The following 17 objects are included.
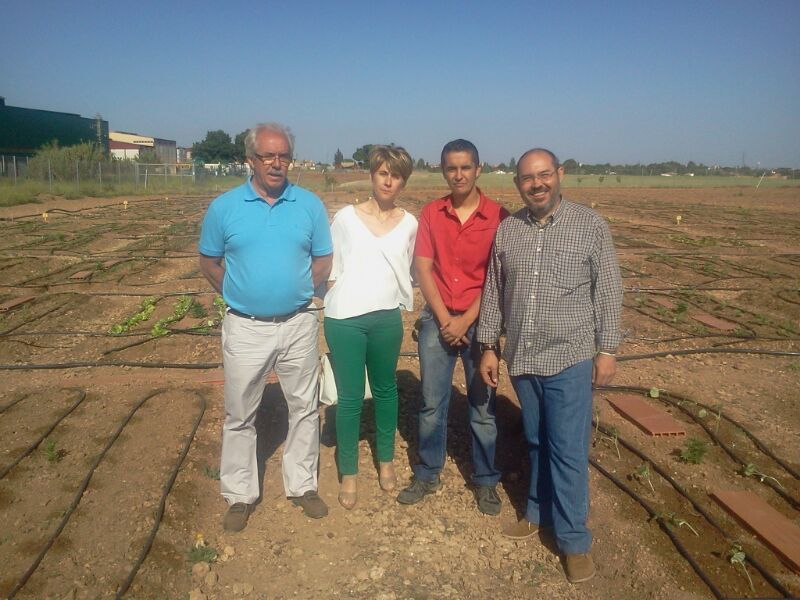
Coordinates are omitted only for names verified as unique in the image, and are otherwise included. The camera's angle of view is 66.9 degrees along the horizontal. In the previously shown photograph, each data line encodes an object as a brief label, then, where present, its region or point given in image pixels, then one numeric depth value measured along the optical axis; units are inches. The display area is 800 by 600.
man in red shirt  112.7
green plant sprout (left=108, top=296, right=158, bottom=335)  248.1
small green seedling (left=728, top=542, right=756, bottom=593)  108.9
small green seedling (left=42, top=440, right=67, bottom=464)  142.8
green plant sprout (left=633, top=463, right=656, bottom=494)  138.3
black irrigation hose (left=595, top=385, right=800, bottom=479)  145.0
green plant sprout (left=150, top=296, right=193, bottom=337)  239.6
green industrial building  1473.9
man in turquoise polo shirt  108.2
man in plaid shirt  99.6
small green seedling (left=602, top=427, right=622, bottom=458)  153.2
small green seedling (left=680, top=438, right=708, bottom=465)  145.4
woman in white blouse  115.1
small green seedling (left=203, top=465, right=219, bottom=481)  139.6
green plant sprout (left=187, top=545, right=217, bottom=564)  110.6
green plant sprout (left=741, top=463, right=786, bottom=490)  139.3
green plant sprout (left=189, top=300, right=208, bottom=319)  266.5
